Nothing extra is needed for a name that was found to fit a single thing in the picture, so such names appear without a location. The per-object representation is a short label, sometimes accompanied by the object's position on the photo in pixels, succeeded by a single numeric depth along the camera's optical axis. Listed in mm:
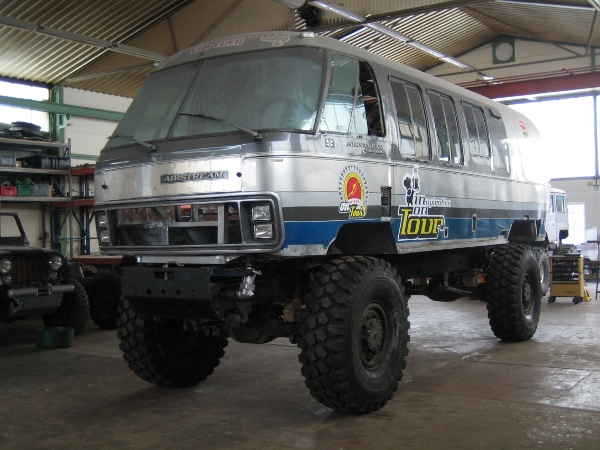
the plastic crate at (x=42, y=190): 17642
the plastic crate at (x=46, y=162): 17828
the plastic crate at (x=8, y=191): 16766
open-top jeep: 9375
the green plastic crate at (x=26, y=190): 17312
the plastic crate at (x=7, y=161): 16828
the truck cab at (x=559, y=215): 16562
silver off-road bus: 5246
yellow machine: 13992
